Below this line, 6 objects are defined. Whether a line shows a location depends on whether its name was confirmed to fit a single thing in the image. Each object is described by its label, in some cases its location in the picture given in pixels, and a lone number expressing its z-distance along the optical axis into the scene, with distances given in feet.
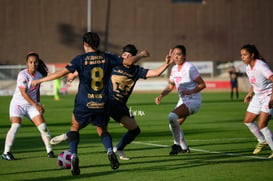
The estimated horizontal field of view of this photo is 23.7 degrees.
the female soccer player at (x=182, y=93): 44.78
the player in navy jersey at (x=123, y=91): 39.29
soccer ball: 37.14
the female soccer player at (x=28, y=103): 41.73
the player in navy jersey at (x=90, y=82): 33.53
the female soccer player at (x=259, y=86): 42.01
